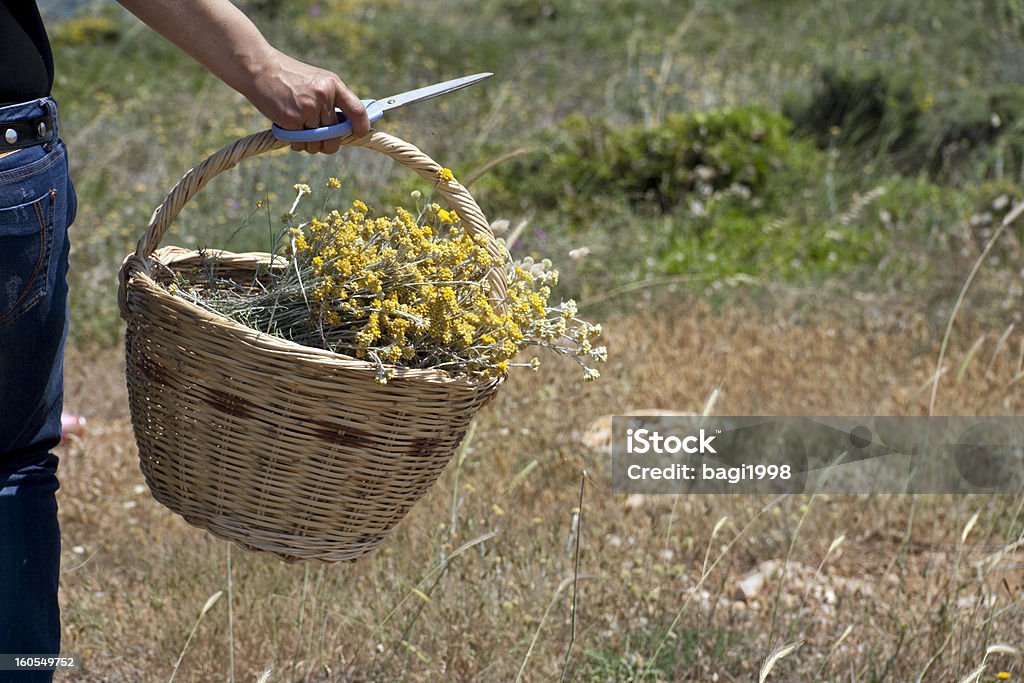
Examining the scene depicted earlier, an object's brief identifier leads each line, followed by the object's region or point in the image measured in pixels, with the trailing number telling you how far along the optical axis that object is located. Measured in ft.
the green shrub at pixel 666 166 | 38.40
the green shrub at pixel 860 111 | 45.68
